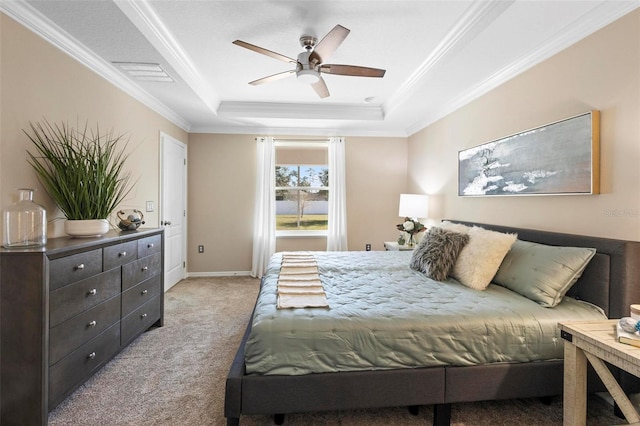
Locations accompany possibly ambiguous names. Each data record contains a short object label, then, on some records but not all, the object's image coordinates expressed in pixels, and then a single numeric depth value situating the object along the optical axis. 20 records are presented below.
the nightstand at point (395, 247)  3.82
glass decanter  1.64
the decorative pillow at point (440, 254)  2.28
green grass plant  1.93
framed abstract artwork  1.84
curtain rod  4.70
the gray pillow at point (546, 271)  1.73
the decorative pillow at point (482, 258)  2.06
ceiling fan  1.96
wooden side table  1.24
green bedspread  1.46
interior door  3.79
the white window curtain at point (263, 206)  4.56
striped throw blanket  1.71
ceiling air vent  2.53
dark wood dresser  1.46
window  4.87
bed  1.44
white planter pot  1.98
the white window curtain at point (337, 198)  4.68
